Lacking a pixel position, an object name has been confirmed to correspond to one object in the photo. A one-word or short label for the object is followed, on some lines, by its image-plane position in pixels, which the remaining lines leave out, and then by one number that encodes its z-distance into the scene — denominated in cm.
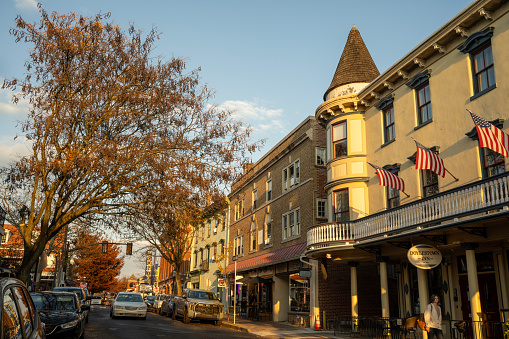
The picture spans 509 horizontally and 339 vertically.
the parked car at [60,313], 1118
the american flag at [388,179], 1800
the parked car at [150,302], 4428
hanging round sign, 1517
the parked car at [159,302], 3712
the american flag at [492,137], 1322
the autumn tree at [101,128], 1593
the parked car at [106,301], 6412
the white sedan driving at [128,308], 2516
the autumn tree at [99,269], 8288
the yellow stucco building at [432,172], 1439
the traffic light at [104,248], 4104
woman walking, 1291
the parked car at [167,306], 2934
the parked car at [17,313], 404
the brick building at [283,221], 2661
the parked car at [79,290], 2023
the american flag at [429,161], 1565
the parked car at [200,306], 2409
